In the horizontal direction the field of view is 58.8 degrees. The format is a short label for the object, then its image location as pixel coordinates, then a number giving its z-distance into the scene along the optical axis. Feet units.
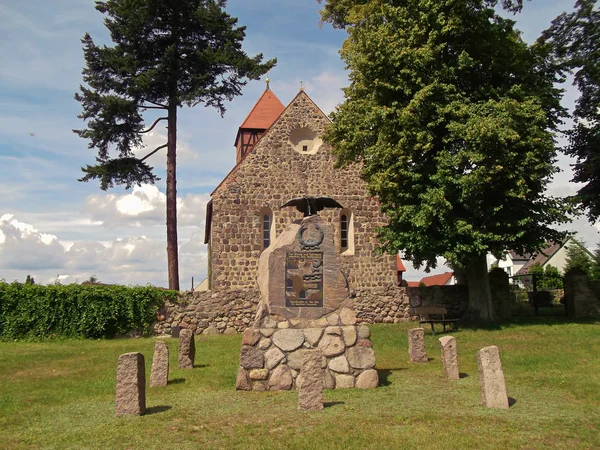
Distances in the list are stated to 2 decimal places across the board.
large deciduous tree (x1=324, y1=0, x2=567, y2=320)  53.57
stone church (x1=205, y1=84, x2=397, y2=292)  74.38
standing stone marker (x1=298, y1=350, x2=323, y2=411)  25.98
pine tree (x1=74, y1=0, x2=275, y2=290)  79.61
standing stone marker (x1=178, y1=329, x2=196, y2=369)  40.09
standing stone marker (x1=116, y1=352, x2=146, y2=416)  25.88
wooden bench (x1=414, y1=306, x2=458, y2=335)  55.45
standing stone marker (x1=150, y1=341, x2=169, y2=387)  33.76
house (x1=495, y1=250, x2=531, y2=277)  194.40
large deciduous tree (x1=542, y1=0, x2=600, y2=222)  69.26
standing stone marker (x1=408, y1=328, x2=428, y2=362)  40.27
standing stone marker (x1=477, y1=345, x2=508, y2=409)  25.89
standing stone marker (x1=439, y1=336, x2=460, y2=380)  33.17
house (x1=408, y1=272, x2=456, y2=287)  222.69
